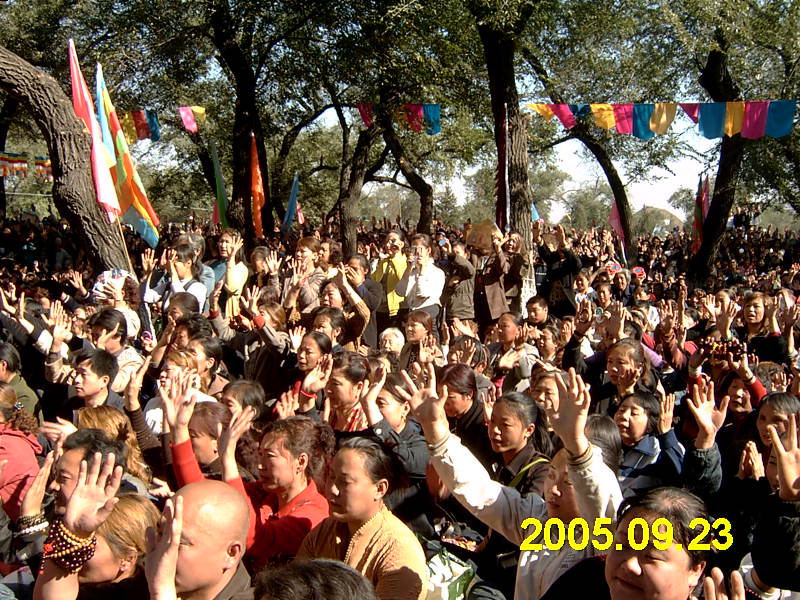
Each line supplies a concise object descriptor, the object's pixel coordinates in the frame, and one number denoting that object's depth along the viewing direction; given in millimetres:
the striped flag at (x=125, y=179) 7949
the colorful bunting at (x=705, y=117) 11836
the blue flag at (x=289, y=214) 14945
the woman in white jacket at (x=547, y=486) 2395
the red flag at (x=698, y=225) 15453
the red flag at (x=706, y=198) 15673
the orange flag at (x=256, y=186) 12891
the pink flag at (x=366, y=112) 14031
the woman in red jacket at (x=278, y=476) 3027
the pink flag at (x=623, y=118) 12750
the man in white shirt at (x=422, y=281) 7250
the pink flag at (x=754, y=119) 11898
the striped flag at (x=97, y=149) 7437
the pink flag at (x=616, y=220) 16625
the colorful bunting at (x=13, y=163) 20312
